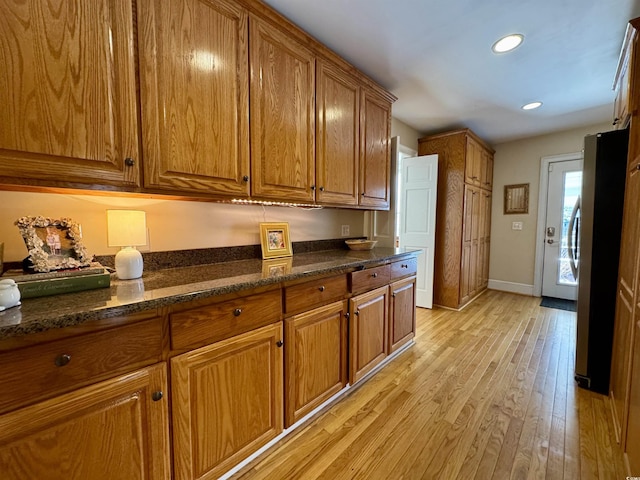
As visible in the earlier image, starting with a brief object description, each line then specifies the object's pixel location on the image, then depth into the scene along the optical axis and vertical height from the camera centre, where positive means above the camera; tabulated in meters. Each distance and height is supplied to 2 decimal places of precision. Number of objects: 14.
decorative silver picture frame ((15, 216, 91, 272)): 0.99 -0.07
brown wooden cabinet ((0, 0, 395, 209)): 0.91 +0.55
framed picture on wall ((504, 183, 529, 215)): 4.25 +0.44
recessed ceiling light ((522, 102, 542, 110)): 2.88 +1.32
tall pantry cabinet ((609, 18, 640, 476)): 1.18 -0.36
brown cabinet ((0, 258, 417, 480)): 0.76 -0.60
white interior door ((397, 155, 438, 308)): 3.39 +0.17
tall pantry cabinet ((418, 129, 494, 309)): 3.45 +0.20
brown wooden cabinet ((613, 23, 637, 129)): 1.57 +1.00
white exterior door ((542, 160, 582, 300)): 3.89 -0.04
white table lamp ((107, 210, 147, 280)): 1.20 -0.05
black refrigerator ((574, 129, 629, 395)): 1.76 -0.17
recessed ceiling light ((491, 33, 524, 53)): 1.82 +1.28
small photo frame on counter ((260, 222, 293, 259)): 1.89 -0.11
